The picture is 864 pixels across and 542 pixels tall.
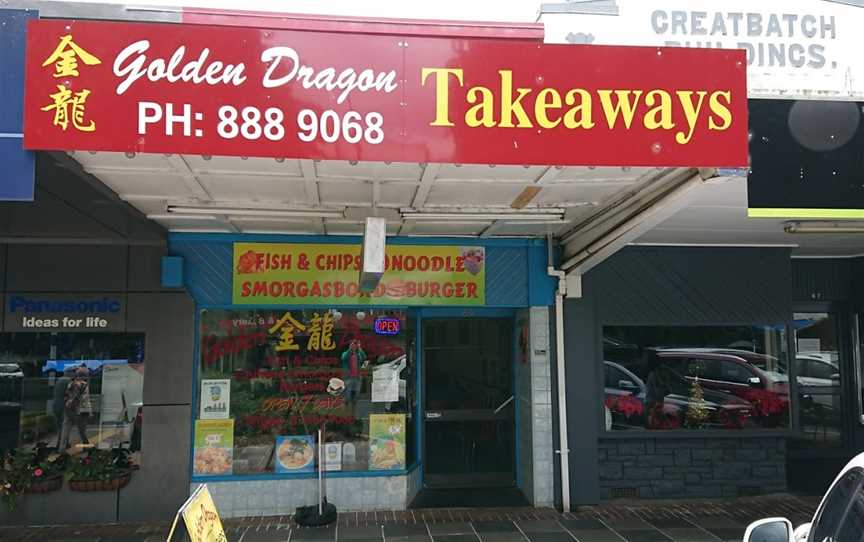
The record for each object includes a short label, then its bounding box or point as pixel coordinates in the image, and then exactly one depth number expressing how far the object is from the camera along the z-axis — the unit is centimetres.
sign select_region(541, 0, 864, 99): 639
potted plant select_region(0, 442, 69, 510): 660
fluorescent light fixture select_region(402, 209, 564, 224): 631
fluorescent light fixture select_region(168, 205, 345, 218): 604
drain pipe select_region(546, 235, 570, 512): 731
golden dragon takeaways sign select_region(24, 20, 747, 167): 409
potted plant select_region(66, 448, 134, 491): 676
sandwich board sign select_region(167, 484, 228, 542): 329
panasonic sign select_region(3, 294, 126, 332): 691
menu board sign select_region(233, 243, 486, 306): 733
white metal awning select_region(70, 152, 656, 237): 491
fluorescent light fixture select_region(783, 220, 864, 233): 632
